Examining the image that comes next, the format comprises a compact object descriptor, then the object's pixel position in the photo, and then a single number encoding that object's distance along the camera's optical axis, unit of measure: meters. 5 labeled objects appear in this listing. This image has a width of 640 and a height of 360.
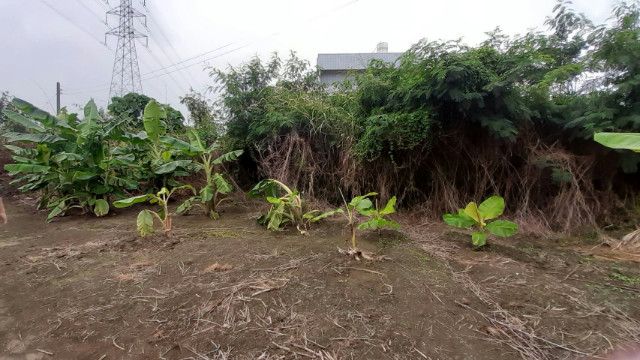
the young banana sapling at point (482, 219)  2.53
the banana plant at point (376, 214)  2.63
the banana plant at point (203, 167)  3.84
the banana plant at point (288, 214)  3.35
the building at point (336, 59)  14.44
